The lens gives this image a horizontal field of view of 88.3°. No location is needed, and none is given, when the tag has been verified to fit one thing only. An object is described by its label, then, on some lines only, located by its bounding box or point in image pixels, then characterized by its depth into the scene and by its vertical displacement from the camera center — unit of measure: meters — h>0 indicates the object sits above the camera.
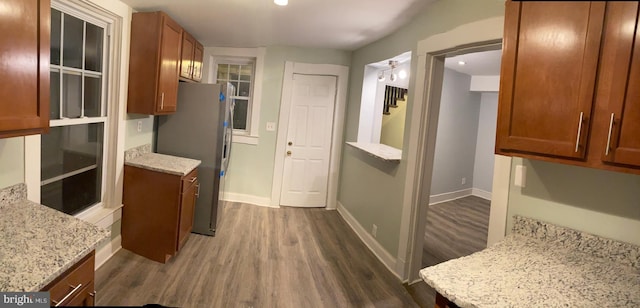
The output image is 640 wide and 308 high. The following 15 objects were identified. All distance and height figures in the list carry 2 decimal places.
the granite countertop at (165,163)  2.63 -0.41
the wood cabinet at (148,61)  2.61 +0.41
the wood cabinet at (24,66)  1.13 +0.13
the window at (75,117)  2.07 -0.07
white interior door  4.31 -0.19
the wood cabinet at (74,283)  1.09 -0.63
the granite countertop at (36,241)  1.01 -0.52
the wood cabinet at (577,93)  0.94 +0.17
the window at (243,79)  4.27 +0.56
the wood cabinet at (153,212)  2.64 -0.80
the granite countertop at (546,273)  1.07 -0.47
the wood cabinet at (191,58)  3.21 +0.63
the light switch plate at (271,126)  4.31 -0.03
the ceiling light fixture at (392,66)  3.38 +0.71
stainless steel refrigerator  3.17 -0.18
